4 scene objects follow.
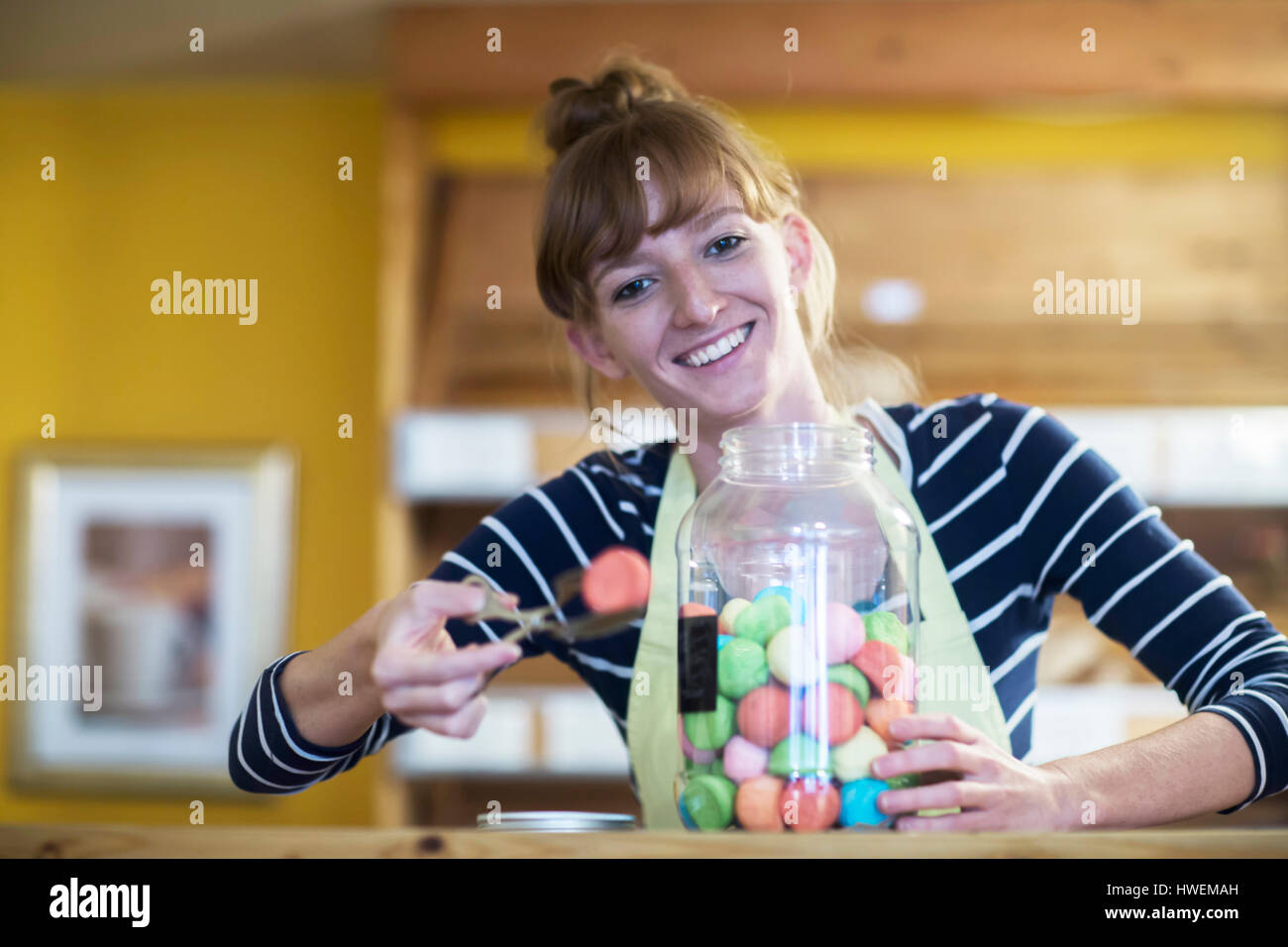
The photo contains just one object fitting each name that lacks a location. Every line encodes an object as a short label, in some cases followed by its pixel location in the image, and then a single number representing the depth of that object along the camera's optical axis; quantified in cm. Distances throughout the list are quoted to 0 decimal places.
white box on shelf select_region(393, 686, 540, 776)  248
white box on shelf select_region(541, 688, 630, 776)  247
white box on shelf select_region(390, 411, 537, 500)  250
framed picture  286
